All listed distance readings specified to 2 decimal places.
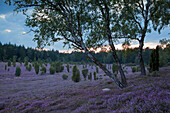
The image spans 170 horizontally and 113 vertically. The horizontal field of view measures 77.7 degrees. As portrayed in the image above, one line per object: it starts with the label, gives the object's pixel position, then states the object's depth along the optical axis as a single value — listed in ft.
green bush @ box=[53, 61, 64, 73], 152.35
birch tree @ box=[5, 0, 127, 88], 28.37
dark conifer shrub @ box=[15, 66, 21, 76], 111.43
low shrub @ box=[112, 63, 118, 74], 135.82
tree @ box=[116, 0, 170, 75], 42.45
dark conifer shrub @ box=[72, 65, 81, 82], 80.79
